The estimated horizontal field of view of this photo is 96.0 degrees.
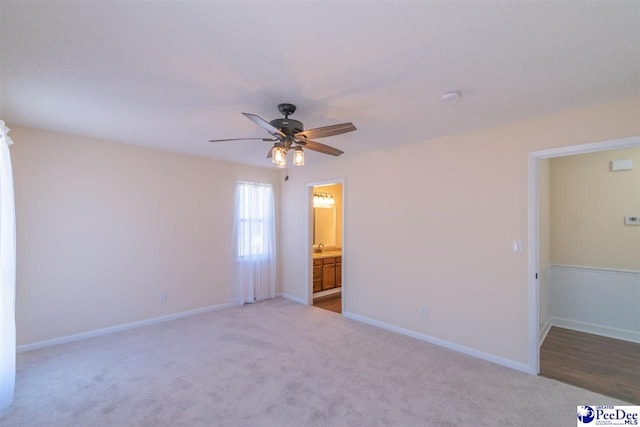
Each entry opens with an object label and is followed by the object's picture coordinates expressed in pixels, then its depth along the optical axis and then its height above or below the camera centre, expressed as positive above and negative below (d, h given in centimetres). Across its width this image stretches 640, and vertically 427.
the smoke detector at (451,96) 226 +96
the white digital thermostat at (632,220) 358 -6
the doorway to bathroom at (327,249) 552 -73
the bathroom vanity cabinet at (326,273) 573 -116
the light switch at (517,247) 290 -32
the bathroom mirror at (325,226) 646 -22
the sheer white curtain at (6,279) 227 -49
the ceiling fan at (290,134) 225 +67
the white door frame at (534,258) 277 -42
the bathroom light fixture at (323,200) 639 +37
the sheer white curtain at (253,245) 498 -50
